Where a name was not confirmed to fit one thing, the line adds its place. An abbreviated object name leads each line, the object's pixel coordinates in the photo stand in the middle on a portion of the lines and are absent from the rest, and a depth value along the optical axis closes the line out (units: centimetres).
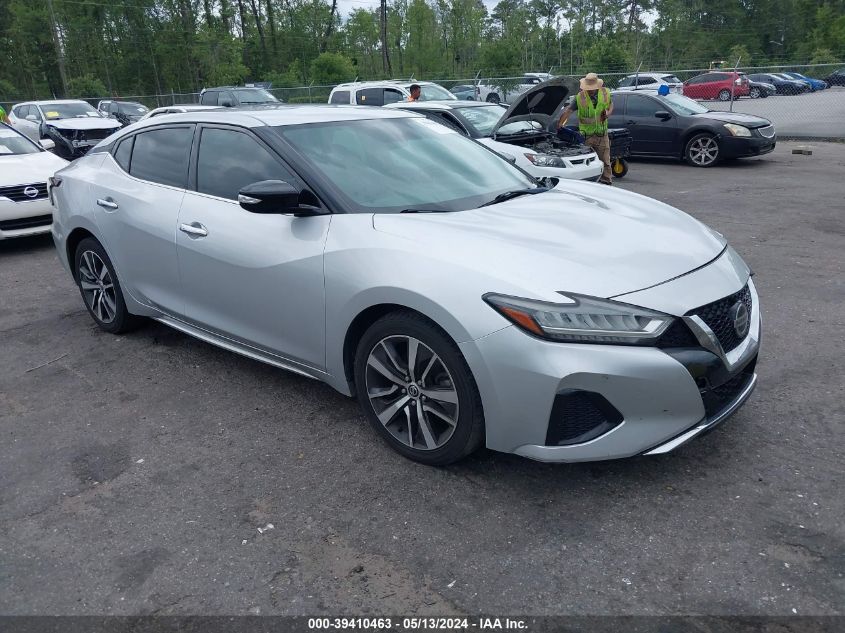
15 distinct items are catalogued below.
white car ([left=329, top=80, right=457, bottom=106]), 1597
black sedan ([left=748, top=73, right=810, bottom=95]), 3163
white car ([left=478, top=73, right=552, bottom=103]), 2839
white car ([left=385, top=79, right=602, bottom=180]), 986
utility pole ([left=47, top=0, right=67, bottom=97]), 3796
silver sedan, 284
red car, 3531
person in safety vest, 1079
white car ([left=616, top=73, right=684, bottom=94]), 3185
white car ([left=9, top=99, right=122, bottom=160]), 1577
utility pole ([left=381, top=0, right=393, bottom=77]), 5262
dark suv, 1994
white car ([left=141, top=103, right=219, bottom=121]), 1328
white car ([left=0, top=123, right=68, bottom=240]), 823
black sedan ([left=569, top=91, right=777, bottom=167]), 1377
